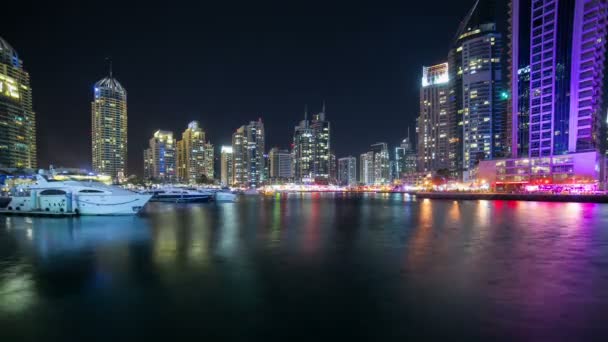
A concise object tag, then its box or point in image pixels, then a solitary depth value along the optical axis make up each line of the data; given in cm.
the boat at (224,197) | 9212
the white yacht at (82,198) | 4038
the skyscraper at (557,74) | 10212
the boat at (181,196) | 8669
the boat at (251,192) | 18602
